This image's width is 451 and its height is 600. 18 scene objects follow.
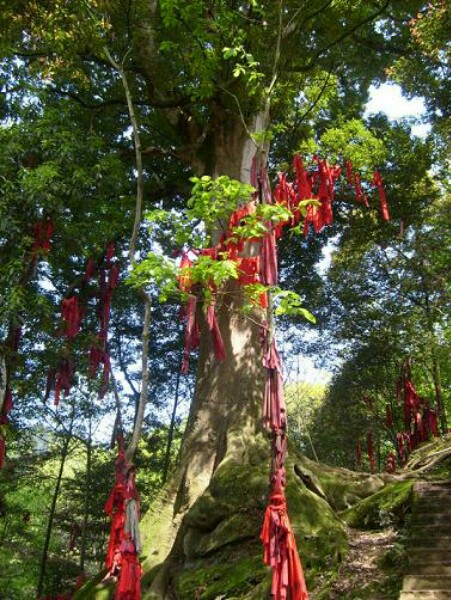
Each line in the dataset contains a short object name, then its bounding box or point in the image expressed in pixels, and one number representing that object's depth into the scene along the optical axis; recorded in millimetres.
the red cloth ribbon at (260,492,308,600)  3525
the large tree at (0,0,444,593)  6273
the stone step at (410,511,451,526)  4844
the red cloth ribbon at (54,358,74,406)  8086
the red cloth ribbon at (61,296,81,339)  7477
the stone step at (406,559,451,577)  4125
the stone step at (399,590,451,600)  3840
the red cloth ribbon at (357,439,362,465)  15078
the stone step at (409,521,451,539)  4645
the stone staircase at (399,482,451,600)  3939
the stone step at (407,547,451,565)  4254
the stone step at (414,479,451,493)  5434
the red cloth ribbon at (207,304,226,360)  6249
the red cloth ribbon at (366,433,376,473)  13394
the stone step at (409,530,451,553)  4477
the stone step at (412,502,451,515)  4980
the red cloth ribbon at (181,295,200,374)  5278
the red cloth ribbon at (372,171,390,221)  8312
